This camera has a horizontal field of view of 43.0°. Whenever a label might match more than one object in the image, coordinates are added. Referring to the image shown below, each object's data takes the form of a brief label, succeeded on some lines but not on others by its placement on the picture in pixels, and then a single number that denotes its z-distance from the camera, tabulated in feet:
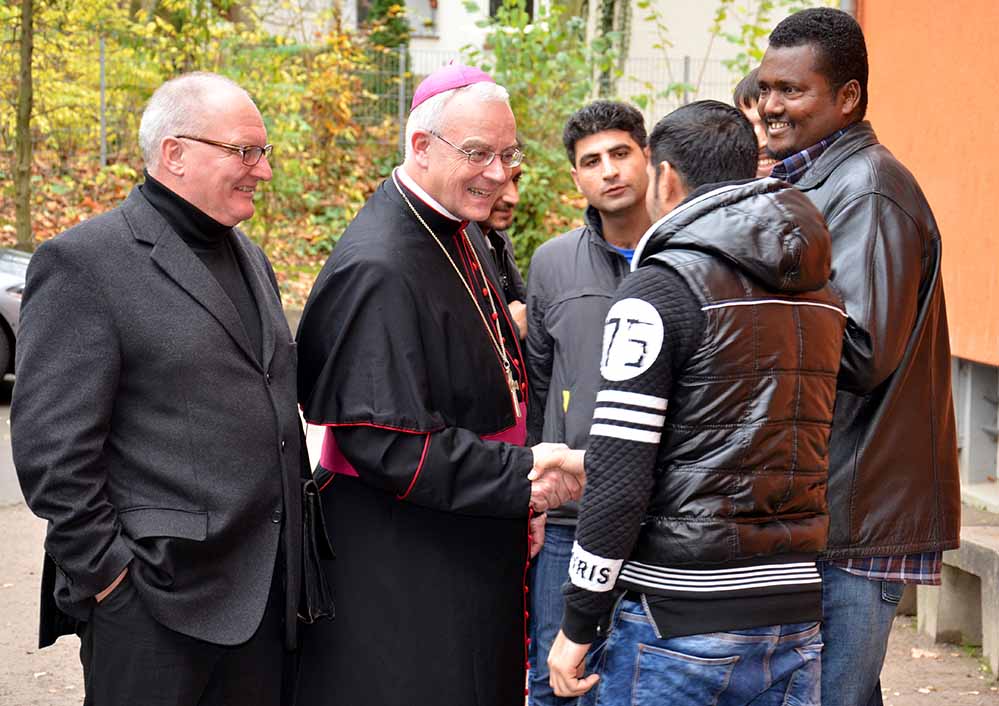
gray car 35.65
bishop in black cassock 10.90
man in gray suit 9.93
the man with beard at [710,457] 8.67
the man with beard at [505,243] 15.26
